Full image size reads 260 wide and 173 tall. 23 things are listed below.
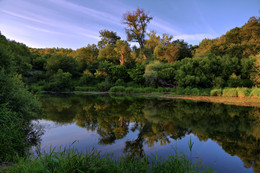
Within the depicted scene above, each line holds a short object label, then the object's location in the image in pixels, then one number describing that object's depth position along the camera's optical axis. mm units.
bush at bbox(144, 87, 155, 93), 23795
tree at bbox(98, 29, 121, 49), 44400
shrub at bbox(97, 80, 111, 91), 28688
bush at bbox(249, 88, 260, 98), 14610
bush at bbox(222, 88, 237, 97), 16797
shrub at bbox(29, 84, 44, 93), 27831
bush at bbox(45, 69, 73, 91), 29312
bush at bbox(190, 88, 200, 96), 19327
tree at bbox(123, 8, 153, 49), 37219
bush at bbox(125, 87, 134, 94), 24969
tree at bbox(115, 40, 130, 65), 34809
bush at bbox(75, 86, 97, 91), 29909
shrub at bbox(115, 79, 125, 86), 28938
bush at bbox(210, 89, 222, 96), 18172
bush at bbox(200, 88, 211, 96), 18864
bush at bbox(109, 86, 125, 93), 26373
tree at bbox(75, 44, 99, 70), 43500
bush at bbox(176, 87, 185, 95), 20500
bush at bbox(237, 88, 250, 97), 15727
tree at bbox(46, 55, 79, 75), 37531
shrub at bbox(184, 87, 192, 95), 19908
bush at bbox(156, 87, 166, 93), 22812
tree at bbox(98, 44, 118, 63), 38812
